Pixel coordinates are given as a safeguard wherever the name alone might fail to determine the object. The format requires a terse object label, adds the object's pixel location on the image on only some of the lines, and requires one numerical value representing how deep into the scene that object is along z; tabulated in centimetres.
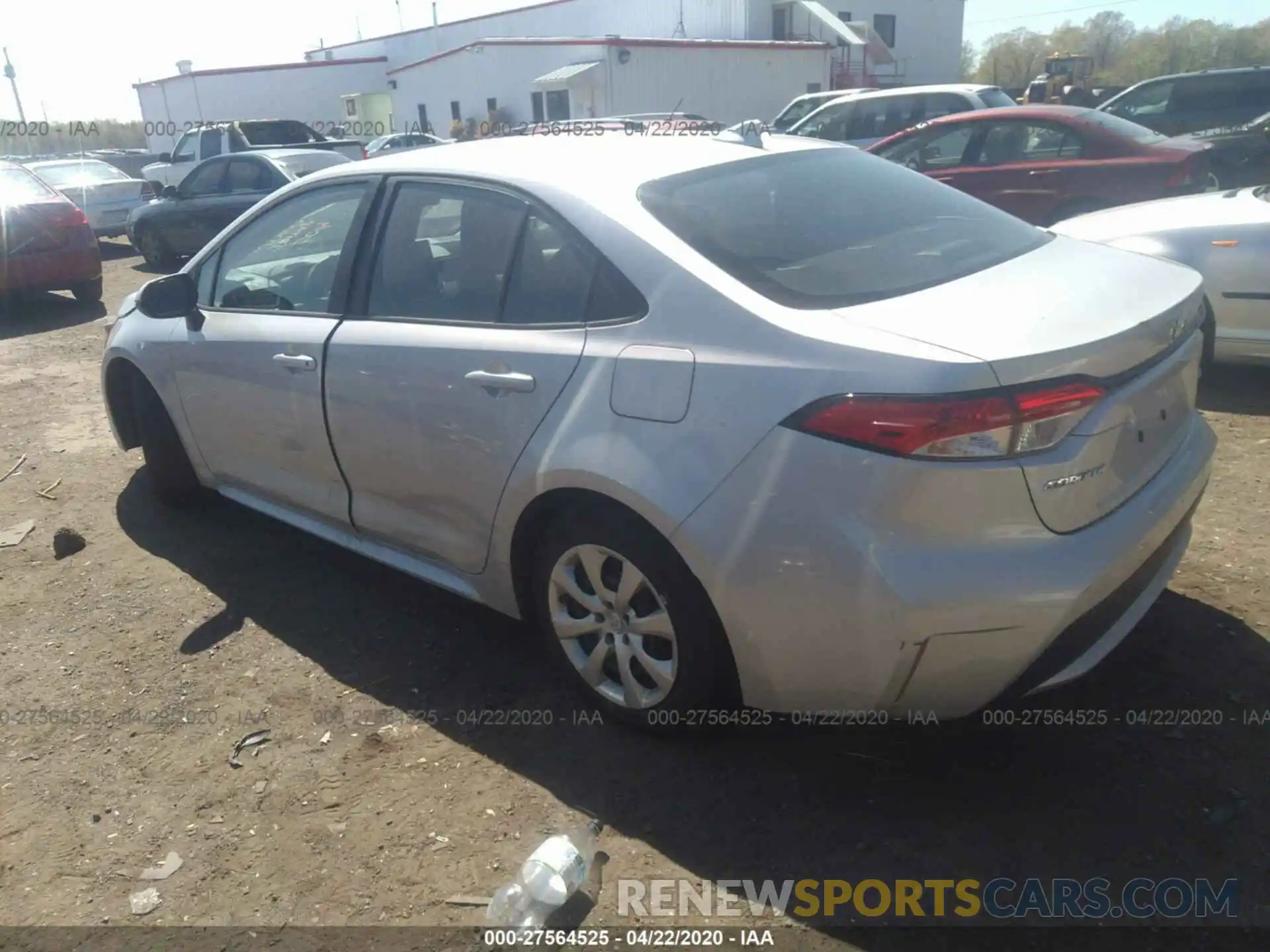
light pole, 5012
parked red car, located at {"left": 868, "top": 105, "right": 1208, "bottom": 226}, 777
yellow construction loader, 2220
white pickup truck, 1778
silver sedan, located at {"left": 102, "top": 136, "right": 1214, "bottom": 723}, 220
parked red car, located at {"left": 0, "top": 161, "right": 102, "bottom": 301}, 983
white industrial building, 2869
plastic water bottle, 234
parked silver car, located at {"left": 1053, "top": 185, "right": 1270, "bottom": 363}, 502
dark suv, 1316
